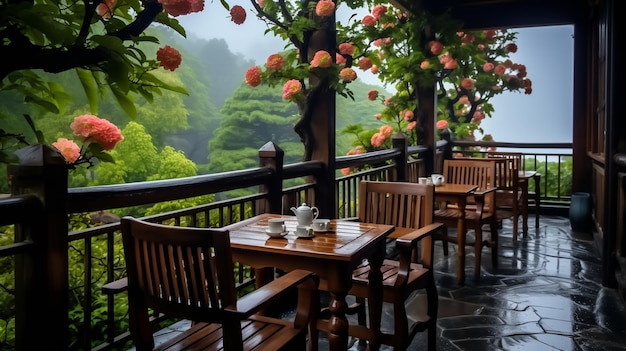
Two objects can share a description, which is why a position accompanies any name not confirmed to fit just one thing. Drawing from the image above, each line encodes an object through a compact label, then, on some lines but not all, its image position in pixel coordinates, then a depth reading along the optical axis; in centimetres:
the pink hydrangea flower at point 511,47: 767
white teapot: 245
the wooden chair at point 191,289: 159
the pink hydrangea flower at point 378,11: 593
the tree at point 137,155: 1073
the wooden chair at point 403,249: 252
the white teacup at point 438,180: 444
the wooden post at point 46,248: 176
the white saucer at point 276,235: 237
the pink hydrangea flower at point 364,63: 496
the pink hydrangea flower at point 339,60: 416
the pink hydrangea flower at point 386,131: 580
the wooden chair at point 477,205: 425
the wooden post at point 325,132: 394
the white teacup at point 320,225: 248
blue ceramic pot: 596
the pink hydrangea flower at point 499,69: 764
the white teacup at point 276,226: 238
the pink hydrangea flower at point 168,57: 158
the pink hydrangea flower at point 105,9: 128
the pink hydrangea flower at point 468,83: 719
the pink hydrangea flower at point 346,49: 445
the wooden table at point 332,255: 210
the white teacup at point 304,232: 236
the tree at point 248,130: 1348
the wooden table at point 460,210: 404
